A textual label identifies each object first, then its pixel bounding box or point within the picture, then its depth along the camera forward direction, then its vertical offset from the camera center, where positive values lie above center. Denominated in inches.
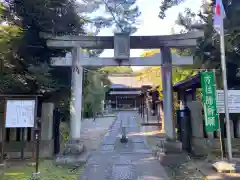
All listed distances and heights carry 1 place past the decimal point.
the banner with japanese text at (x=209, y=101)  253.4 +11.4
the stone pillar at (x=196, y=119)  290.3 -10.4
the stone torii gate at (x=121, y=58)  297.1 +72.1
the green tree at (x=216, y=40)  291.6 +99.3
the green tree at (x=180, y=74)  442.3 +79.7
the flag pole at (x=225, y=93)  235.5 +19.5
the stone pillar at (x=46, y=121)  295.3 -11.7
